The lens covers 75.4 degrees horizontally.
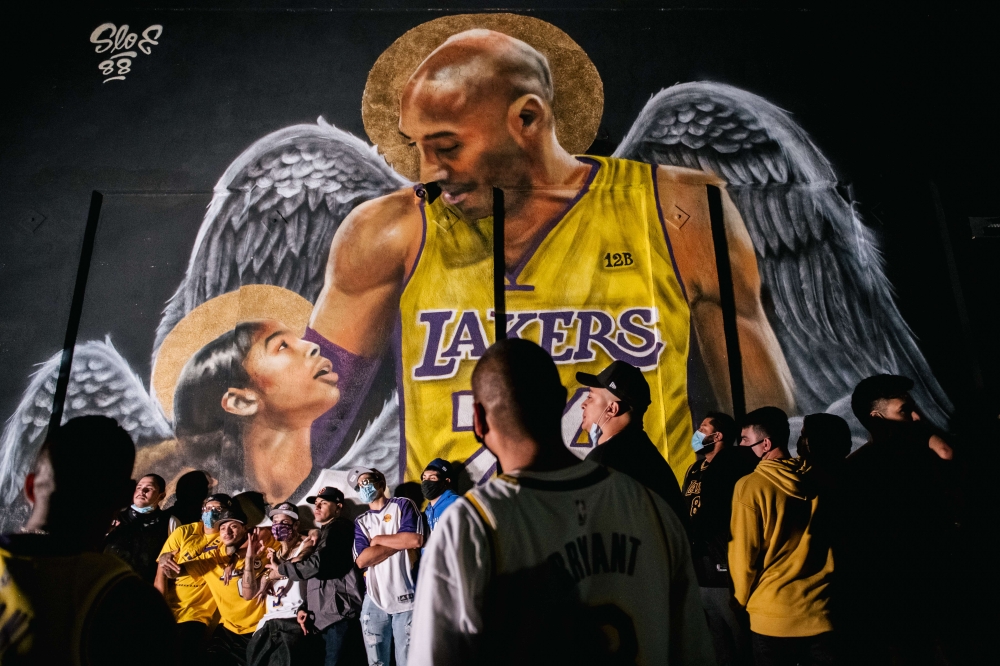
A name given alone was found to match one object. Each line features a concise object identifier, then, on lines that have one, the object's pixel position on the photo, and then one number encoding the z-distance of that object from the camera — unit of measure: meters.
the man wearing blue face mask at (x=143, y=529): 5.57
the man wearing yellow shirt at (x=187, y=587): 5.32
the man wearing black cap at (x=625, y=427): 2.93
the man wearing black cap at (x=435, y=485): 5.58
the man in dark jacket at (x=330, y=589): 5.16
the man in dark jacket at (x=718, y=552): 4.61
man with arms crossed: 5.14
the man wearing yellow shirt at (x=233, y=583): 5.29
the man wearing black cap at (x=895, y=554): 3.74
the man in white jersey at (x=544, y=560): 1.57
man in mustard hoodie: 3.59
